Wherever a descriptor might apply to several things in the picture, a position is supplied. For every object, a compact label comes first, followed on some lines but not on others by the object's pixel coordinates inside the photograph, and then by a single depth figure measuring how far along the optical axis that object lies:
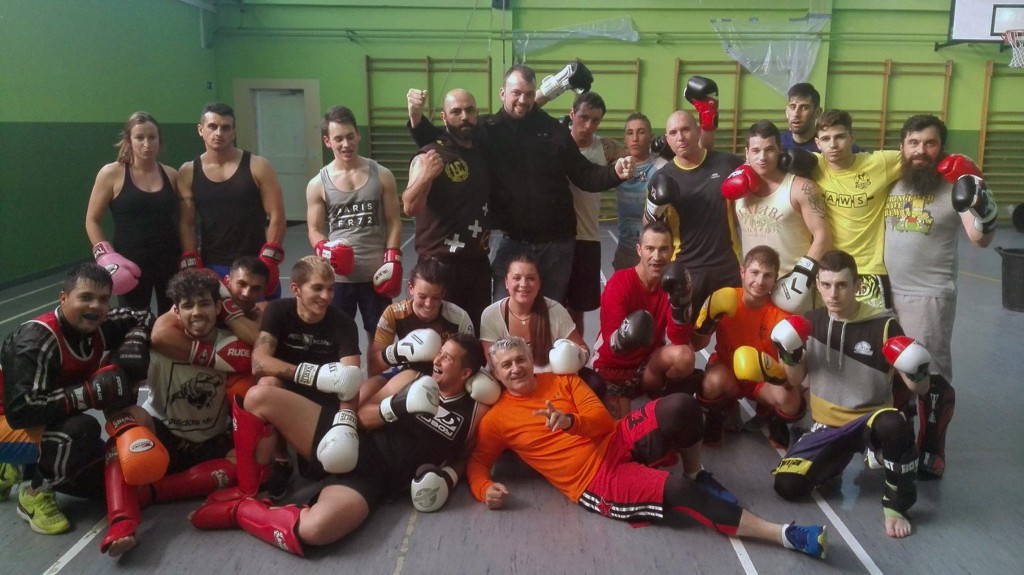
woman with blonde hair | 3.60
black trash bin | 6.14
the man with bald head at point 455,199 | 3.56
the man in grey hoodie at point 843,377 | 2.81
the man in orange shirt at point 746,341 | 3.31
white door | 12.15
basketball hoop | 10.51
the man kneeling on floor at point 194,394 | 2.98
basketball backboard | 10.68
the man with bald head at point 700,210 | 3.68
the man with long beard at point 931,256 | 3.15
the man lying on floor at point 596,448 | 2.68
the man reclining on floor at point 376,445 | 2.66
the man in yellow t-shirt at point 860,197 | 3.30
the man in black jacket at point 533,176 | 3.78
